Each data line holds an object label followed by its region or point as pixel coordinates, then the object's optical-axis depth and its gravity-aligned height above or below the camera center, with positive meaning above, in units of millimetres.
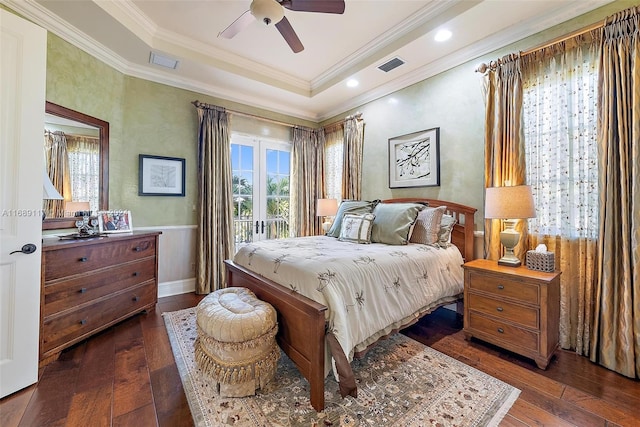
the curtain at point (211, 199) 3764 +189
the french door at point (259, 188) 4332 +429
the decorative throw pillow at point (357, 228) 2920 -178
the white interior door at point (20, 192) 1685 +134
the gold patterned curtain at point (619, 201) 1913 +91
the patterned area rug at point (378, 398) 1515 -1170
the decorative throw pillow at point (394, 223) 2758 -107
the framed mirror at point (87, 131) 2551 +831
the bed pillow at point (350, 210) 3342 +36
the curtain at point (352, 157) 4242 +897
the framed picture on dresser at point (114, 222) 2824 -101
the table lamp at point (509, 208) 2178 +40
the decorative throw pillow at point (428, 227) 2766 -148
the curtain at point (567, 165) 2182 +420
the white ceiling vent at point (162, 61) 3114 +1835
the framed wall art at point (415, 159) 3273 +702
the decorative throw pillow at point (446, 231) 2797 -193
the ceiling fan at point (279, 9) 2027 +1618
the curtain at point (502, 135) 2521 +759
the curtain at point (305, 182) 4801 +560
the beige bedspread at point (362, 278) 1723 -493
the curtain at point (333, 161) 4703 +938
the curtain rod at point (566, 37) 2123 +1498
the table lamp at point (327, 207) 4297 +93
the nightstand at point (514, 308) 1992 -771
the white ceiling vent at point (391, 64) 3209 +1841
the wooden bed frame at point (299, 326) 1578 -735
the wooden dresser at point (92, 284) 2070 -664
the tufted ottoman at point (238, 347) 1654 -861
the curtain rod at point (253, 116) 3951 +1546
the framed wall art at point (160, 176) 3449 +495
